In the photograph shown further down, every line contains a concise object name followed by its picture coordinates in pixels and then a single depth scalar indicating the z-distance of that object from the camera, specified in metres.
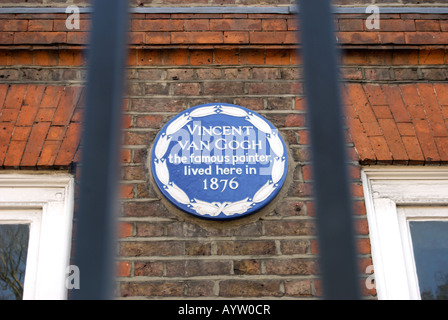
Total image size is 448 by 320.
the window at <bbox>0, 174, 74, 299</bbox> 2.69
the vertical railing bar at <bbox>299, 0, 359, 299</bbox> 0.97
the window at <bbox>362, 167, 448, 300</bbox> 2.71
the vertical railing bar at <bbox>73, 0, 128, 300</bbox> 1.01
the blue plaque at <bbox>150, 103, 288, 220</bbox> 2.76
